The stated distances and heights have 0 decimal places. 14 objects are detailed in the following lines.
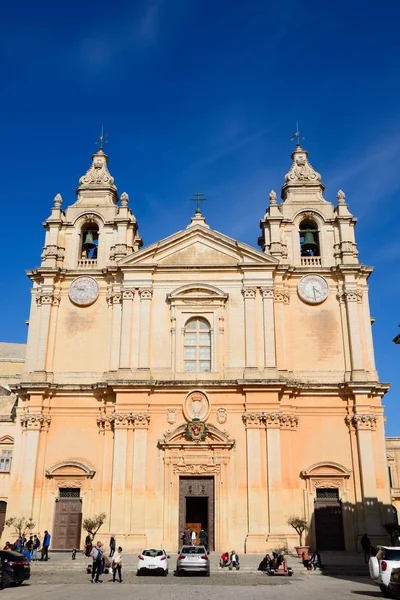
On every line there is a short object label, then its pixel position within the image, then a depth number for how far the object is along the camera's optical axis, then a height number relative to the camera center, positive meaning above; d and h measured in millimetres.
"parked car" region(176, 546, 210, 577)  21391 -1154
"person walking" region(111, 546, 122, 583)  20297 -1167
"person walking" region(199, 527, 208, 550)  27141 -381
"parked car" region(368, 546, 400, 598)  16469 -936
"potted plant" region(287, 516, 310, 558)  26438 +119
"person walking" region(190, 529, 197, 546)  26628 -355
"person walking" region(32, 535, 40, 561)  25225 -722
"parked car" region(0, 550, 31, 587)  18609 -1176
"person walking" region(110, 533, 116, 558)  25512 -712
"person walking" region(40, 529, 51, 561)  24991 -705
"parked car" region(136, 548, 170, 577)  21672 -1180
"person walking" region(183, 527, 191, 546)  26484 -393
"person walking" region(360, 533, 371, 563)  25531 -682
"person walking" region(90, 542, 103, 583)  20281 -1201
